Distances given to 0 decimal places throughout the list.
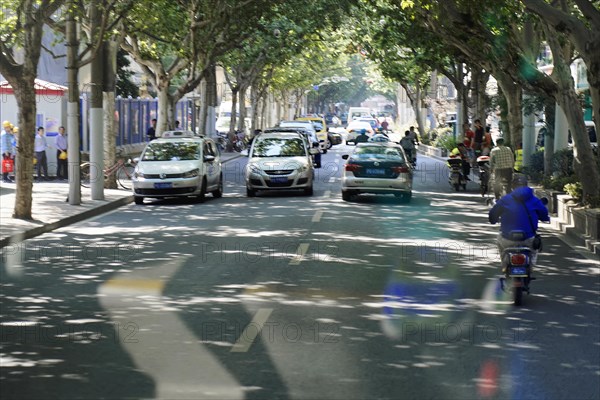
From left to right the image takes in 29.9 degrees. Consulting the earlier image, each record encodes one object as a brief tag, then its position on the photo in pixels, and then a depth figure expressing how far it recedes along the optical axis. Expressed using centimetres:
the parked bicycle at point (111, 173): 3209
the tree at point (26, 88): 2272
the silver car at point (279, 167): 2972
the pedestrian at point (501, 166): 2667
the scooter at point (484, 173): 3033
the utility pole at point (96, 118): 2792
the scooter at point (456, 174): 3369
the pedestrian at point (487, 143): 3728
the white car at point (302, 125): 5390
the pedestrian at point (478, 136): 4086
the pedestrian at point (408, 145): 4278
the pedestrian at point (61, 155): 3562
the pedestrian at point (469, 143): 3816
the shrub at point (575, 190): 2239
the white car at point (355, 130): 8029
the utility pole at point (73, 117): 2645
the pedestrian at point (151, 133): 4853
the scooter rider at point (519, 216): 1296
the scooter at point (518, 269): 1255
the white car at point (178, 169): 2805
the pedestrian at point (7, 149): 3456
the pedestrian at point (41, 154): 3481
